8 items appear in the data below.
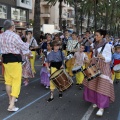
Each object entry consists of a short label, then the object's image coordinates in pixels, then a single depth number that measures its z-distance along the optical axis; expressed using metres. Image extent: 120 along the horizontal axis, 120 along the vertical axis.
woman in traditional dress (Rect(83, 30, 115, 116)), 5.45
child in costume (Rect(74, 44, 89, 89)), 8.17
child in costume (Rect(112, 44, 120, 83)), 8.77
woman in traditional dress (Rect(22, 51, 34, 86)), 8.33
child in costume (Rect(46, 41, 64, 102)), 6.43
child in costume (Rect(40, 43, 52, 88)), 7.93
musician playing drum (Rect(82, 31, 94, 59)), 9.66
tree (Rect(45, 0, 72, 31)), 32.97
